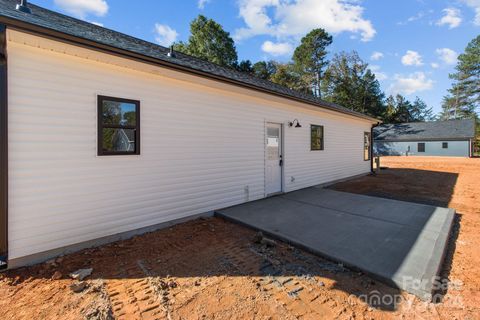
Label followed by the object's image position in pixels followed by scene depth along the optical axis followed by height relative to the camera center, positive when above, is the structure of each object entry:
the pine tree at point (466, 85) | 35.16 +12.21
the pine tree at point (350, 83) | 32.62 +10.95
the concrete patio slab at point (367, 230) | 2.93 -1.41
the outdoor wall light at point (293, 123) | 7.59 +1.10
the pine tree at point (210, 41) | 27.53 +14.25
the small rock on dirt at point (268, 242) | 3.82 -1.49
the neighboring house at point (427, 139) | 28.00 +2.34
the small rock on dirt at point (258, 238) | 3.96 -1.46
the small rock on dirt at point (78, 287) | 2.65 -1.57
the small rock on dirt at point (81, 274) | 2.91 -1.56
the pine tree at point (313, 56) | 30.78 +14.09
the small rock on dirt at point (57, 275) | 2.90 -1.57
